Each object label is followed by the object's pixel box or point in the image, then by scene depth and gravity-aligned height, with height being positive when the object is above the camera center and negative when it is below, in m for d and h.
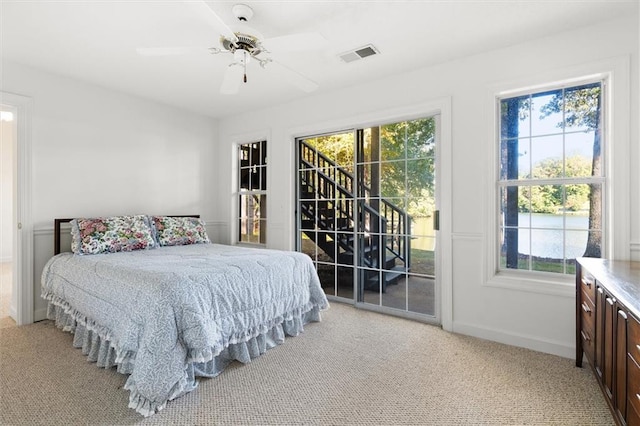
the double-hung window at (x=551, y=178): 2.46 +0.27
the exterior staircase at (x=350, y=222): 3.42 -0.12
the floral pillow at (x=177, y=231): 3.64 -0.23
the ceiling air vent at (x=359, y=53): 2.71 +1.40
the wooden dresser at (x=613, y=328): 1.27 -0.58
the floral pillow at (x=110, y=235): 3.02 -0.24
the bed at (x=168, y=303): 1.83 -0.66
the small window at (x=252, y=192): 4.54 +0.27
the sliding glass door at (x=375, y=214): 3.22 -0.03
